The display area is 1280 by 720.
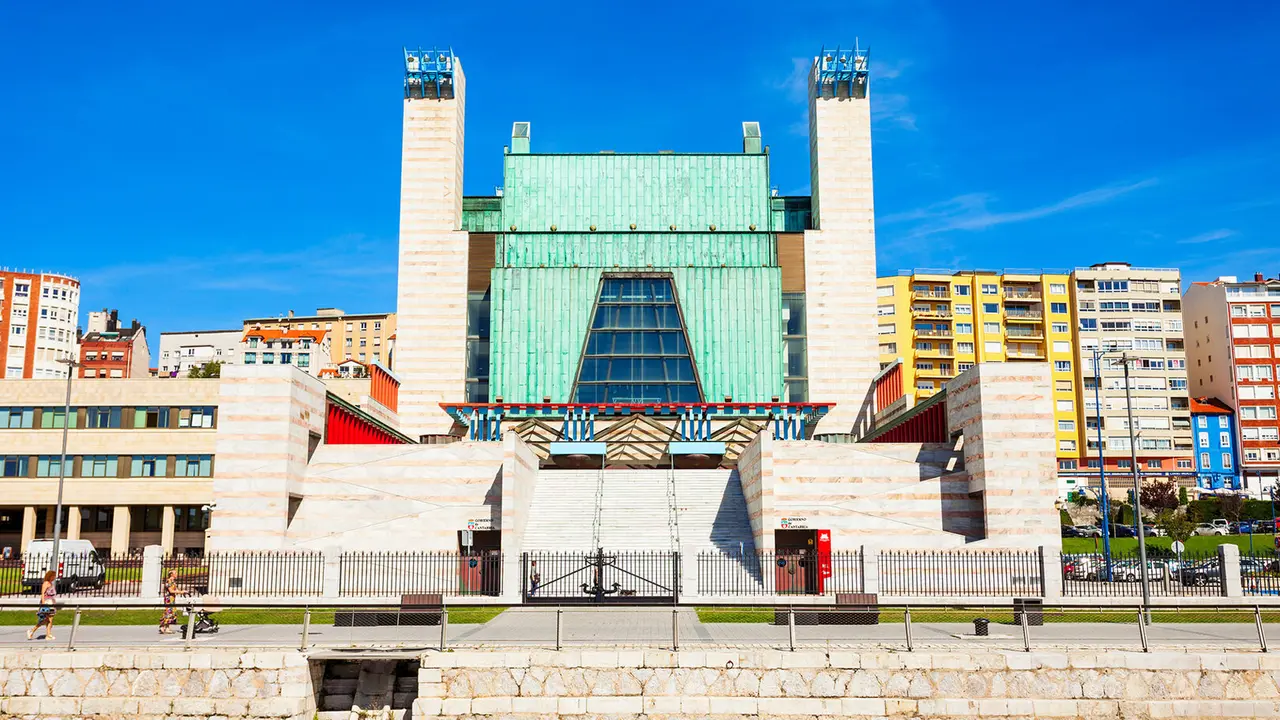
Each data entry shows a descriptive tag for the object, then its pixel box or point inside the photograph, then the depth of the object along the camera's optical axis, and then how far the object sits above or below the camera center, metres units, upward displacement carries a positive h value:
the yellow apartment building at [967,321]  108.69 +19.26
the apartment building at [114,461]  69.38 +3.16
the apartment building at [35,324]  121.94 +21.13
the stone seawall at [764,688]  21.72 -3.47
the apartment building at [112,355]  122.19 +17.52
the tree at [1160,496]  83.62 +1.48
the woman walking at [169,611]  26.69 -2.51
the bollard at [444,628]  21.98 -2.33
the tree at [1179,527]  61.50 -0.67
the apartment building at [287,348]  118.69 +18.28
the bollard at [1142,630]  22.06 -2.33
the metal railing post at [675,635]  22.17 -2.47
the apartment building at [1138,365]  102.75 +14.41
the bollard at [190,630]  22.42 -2.43
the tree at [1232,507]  82.17 +0.63
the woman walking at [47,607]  25.13 -2.27
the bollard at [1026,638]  22.06 -2.50
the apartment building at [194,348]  145.25 +22.23
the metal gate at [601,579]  35.16 -2.29
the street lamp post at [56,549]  44.06 -1.55
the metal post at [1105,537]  45.03 -1.06
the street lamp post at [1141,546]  35.38 -1.04
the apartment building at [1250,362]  101.81 +14.58
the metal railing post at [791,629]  21.88 -2.30
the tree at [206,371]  117.12 +15.32
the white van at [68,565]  40.83 -2.19
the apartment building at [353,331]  151.88 +25.13
